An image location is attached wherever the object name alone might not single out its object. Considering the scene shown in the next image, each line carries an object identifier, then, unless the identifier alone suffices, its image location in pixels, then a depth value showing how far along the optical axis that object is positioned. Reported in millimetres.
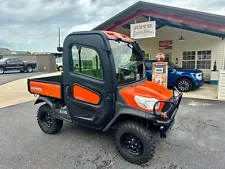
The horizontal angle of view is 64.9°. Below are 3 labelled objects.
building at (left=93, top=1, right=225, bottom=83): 7496
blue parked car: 8445
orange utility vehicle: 2711
